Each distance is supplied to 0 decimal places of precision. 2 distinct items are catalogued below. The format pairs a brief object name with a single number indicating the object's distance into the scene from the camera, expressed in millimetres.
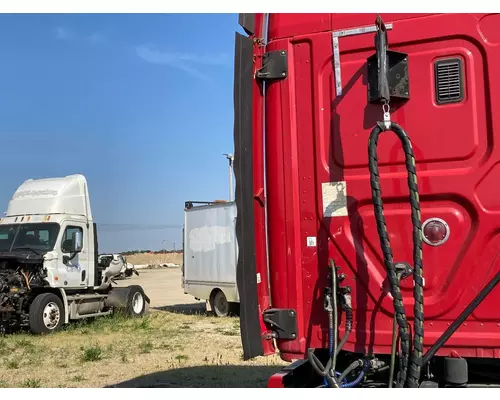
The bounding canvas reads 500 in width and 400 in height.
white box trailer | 14227
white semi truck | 11961
